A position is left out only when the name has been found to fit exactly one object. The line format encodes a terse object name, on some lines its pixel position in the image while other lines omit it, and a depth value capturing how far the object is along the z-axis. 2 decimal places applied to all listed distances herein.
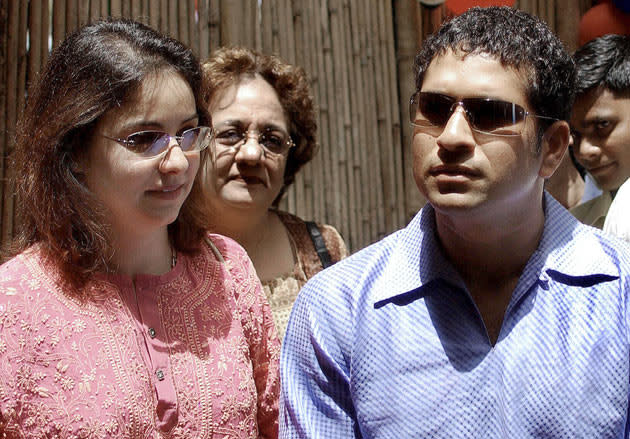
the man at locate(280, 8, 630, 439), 1.78
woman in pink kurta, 1.80
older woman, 2.91
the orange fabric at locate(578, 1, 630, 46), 3.93
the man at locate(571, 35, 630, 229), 2.96
